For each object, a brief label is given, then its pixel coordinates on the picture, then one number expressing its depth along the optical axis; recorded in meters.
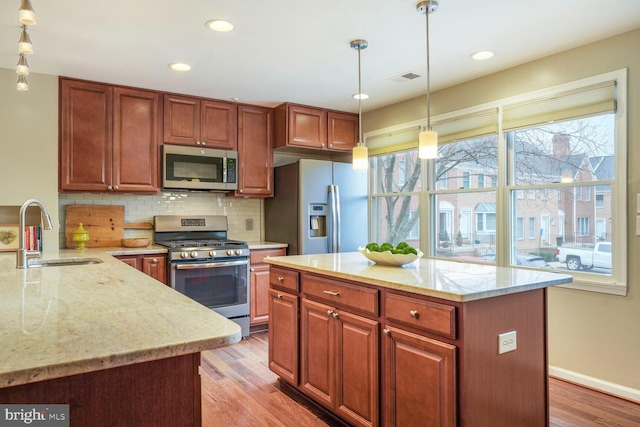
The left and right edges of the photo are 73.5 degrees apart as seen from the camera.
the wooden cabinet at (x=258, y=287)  4.32
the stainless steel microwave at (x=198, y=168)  4.09
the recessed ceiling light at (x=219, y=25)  2.62
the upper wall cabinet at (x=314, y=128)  4.52
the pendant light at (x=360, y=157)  2.76
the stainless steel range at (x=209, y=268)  3.88
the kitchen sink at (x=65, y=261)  2.90
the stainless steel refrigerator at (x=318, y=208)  4.43
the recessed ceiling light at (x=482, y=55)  3.10
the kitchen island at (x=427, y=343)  1.76
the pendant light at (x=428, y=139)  2.34
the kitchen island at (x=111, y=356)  0.89
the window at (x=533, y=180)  2.88
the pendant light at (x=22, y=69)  2.19
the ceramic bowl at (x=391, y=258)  2.46
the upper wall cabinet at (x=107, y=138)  3.65
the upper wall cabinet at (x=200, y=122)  4.11
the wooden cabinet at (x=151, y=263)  3.74
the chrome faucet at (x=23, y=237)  2.19
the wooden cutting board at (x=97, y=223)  3.93
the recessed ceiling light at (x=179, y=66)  3.35
